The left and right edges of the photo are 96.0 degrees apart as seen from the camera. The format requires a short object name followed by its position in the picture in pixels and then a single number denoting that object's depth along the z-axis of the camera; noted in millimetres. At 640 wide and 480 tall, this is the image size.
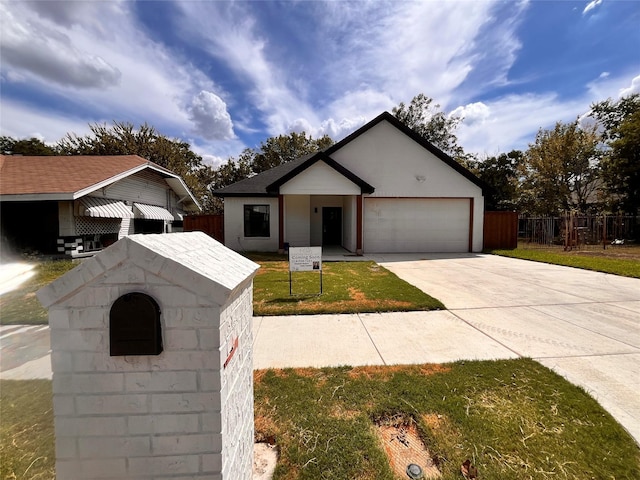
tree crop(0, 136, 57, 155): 28562
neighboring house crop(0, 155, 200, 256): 11180
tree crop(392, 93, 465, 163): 29406
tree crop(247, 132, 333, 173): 34125
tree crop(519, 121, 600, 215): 22297
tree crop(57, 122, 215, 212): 25781
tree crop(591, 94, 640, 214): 20078
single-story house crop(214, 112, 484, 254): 13883
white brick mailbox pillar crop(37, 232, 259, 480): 1355
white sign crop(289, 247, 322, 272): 6633
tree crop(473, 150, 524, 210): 25344
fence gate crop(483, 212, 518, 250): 15234
